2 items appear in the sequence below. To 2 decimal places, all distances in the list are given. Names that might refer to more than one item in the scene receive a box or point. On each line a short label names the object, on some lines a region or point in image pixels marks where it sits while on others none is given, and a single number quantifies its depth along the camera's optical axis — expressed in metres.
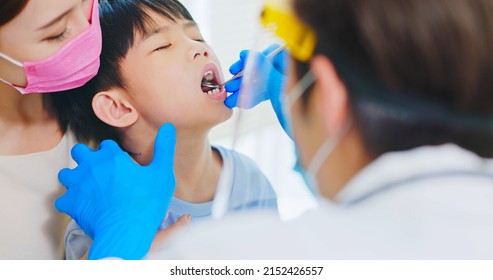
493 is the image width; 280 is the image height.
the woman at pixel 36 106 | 1.13
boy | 1.18
